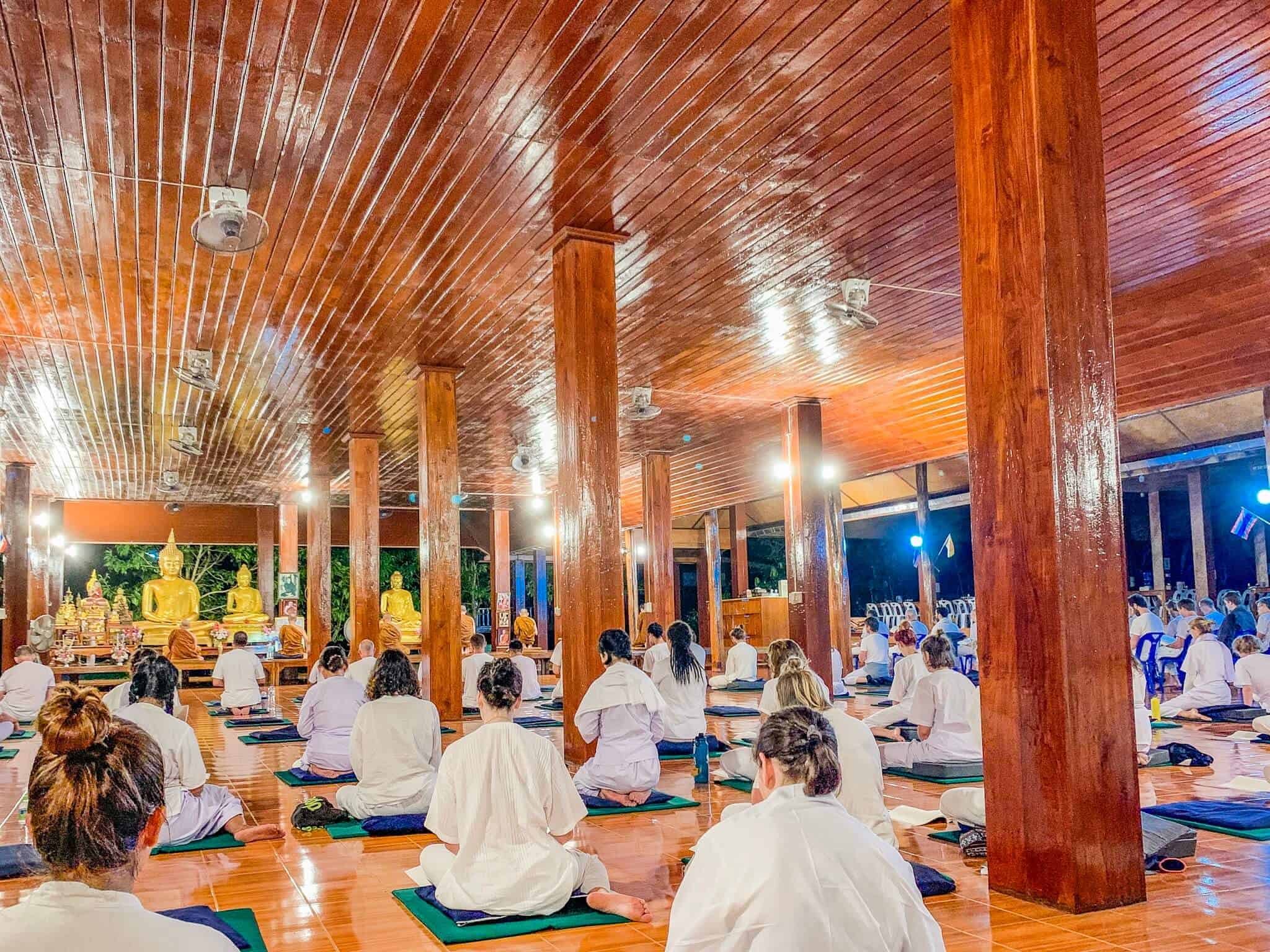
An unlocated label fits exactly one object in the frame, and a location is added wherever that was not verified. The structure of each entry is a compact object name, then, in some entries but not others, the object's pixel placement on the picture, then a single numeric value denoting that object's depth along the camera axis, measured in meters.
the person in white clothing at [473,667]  12.36
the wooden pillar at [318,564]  16.22
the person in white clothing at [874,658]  15.33
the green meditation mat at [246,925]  3.84
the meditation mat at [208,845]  5.48
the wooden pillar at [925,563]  17.75
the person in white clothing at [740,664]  14.54
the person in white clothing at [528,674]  12.81
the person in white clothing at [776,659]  5.57
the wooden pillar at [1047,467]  3.86
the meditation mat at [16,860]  5.05
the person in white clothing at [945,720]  7.05
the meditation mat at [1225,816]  5.31
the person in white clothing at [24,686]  11.09
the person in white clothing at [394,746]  5.88
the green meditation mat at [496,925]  3.94
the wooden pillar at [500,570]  23.23
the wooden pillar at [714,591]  20.05
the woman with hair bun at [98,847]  1.61
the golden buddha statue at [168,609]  19.62
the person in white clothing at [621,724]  6.54
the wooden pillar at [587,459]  7.44
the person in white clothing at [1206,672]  10.20
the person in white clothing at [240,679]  12.70
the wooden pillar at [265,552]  23.17
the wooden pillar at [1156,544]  18.23
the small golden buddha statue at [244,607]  20.56
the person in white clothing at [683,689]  8.62
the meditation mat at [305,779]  7.69
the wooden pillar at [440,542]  11.02
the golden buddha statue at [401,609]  21.14
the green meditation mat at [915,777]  7.10
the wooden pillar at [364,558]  13.96
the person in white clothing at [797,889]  2.02
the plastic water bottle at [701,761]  7.18
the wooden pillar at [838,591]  14.47
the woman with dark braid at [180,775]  5.13
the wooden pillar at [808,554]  11.78
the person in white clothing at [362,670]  9.72
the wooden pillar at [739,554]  22.70
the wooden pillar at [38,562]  19.36
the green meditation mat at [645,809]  6.35
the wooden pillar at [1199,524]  17.05
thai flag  16.84
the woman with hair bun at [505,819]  4.16
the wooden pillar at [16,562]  16.67
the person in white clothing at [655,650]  10.03
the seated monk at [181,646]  18.36
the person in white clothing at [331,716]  7.57
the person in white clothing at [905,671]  9.12
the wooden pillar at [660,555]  16.31
